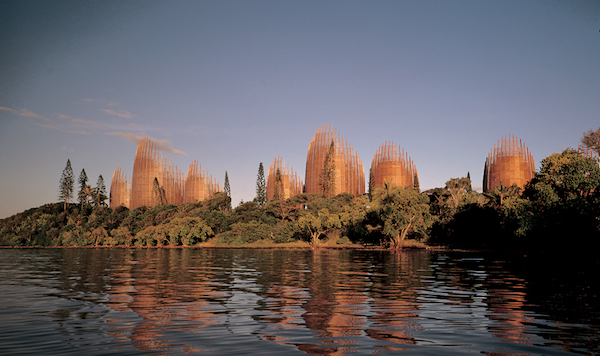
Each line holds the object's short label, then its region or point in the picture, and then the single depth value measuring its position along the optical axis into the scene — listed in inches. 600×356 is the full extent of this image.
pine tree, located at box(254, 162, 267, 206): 4813.0
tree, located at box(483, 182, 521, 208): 2728.8
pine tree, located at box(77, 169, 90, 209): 4965.6
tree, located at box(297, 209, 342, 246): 3026.3
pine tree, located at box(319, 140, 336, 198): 4539.9
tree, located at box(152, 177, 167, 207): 5007.4
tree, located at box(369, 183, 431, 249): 2541.8
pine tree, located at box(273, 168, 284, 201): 4564.0
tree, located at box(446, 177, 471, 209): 3274.6
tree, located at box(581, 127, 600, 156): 2338.8
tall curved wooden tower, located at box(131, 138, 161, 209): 5398.6
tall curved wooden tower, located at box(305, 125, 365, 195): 4726.9
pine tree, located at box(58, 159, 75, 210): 4756.4
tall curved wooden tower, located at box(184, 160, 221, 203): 5388.8
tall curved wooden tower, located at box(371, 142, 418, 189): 4847.4
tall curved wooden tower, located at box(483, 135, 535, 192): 4805.6
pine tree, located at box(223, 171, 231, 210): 5123.0
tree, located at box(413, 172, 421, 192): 4751.0
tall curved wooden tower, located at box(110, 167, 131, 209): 5959.6
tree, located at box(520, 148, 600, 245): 1831.9
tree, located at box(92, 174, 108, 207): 5025.8
